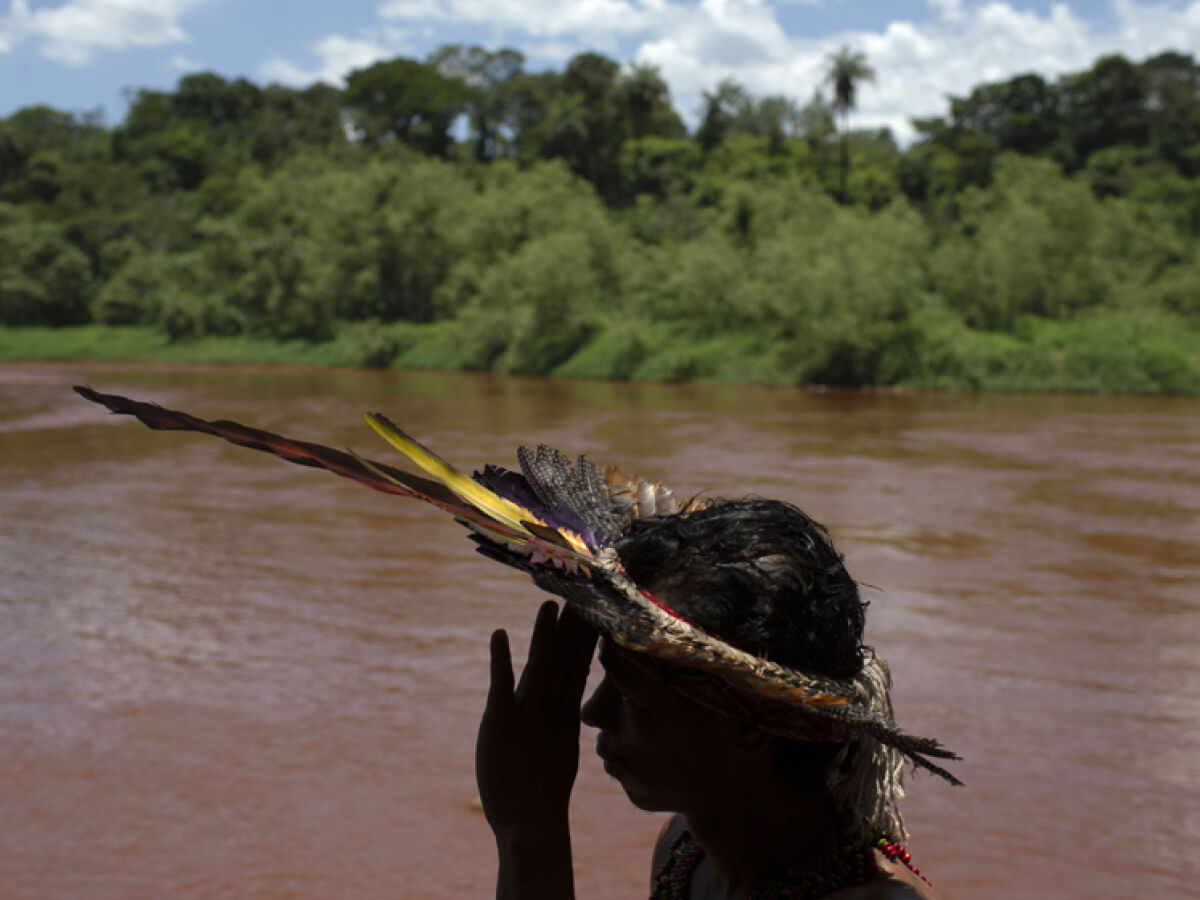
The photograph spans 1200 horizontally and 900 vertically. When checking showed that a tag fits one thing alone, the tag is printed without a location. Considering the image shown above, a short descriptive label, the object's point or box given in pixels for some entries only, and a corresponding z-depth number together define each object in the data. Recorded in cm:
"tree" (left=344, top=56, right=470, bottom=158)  6525
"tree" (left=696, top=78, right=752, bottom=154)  5681
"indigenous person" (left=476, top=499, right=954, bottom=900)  104
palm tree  5025
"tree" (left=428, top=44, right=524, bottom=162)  6250
